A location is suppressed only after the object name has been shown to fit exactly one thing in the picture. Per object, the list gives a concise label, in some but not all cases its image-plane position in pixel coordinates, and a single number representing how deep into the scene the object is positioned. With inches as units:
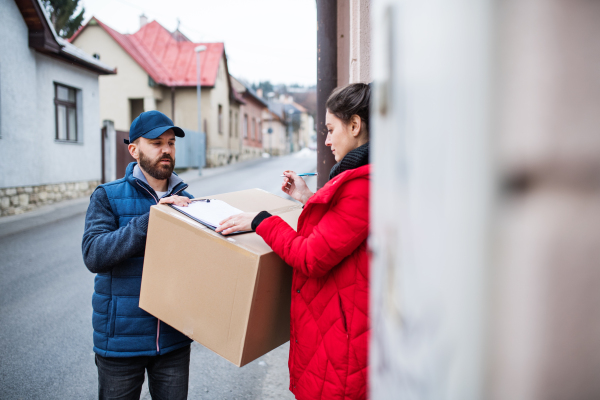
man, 68.9
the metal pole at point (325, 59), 109.6
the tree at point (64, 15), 871.1
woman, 50.4
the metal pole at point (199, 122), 742.6
